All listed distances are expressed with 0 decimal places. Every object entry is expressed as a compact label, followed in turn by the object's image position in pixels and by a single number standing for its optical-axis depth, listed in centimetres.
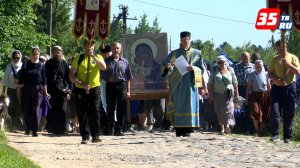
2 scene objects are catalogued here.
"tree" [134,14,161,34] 9425
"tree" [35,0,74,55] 6953
